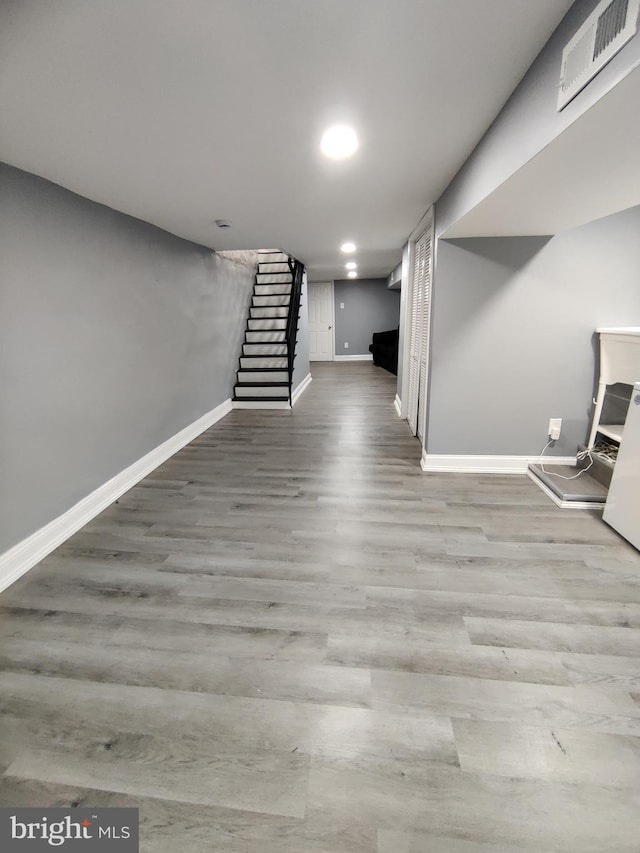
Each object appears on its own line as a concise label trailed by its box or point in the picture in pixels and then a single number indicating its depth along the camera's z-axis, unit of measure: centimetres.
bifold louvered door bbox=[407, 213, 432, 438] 338
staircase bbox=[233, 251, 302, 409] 525
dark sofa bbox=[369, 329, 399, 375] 802
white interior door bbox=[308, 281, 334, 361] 956
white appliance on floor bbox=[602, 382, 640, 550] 205
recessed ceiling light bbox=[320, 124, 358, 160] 158
